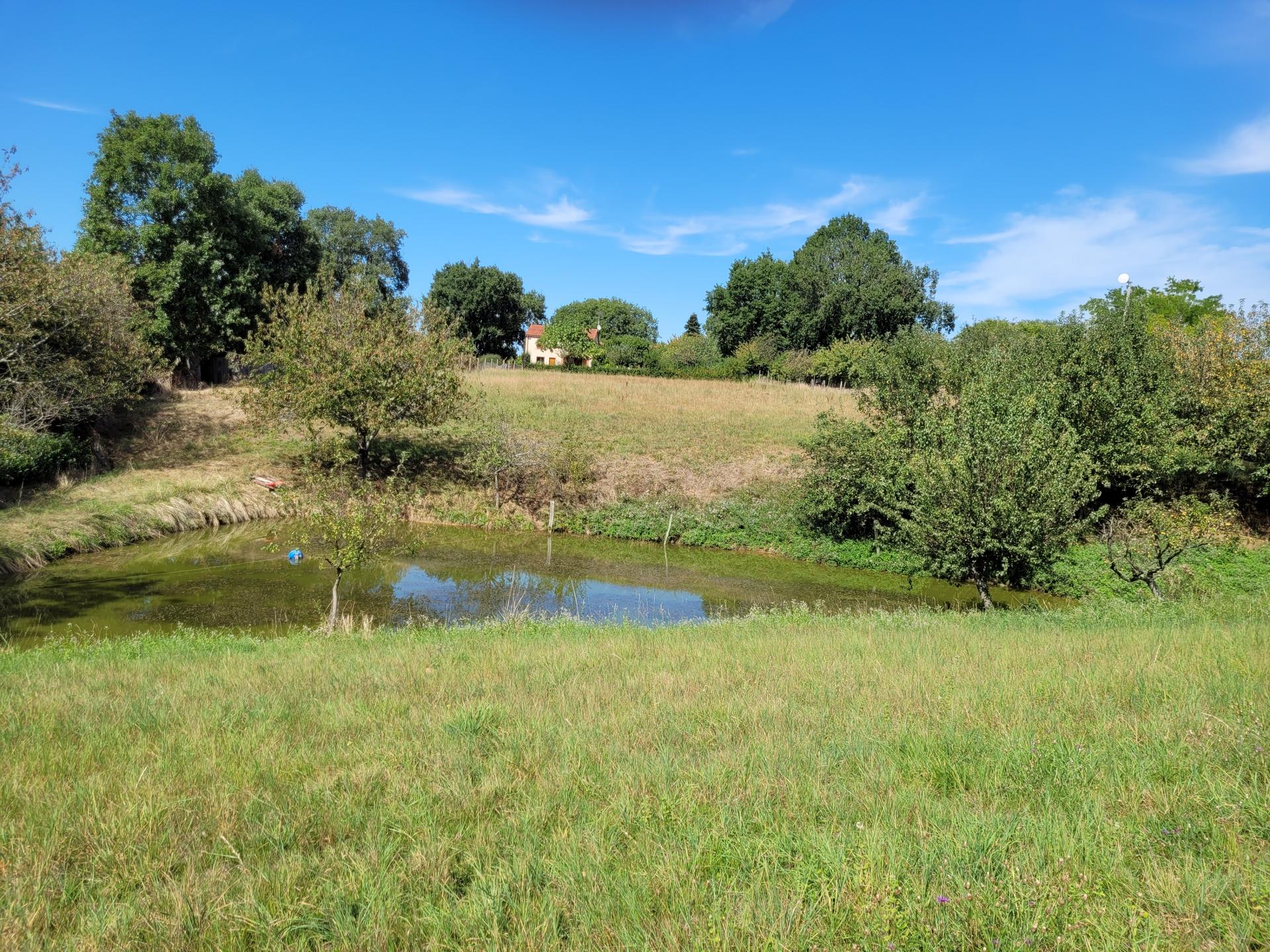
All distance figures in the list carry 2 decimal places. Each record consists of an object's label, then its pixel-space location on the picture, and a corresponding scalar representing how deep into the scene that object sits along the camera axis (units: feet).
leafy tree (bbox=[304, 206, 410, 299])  216.13
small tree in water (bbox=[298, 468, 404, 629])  45.14
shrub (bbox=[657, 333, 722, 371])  253.85
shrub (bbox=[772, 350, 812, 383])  201.05
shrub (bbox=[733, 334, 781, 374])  222.69
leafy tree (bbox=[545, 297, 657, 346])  409.49
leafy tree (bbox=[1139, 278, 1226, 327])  207.51
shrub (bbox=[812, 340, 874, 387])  188.55
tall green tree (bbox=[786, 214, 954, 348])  210.38
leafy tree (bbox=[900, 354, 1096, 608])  53.01
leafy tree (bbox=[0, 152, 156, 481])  54.54
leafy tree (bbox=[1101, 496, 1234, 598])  53.11
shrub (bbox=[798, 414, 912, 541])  76.74
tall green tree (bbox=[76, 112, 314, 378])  114.73
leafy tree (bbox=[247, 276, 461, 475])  87.20
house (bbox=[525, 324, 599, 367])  323.98
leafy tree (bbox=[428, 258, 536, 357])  252.62
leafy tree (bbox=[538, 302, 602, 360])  287.69
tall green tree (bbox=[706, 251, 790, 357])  247.29
